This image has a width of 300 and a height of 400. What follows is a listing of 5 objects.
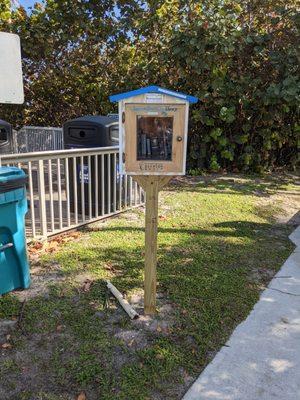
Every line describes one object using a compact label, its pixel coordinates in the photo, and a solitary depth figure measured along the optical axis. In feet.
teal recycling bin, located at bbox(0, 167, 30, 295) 9.75
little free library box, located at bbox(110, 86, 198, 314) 8.62
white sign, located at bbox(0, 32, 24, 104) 9.62
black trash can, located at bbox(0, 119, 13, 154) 21.08
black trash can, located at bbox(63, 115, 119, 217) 16.96
